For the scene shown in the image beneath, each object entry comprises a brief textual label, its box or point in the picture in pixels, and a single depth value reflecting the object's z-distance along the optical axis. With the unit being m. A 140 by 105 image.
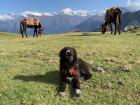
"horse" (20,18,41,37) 15.52
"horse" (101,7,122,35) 11.43
